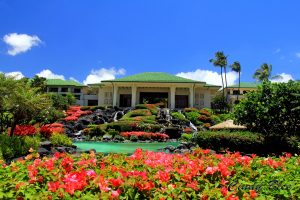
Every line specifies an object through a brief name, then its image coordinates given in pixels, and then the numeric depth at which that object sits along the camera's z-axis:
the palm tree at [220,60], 58.35
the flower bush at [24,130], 16.46
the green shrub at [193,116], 37.69
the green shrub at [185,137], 27.35
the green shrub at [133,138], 27.32
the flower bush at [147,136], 27.89
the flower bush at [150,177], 3.16
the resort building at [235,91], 64.50
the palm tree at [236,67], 60.93
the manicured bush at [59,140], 18.71
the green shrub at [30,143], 13.83
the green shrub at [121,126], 31.22
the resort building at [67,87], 64.75
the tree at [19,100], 15.42
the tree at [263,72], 61.56
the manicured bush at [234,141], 16.12
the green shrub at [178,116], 37.49
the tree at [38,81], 55.60
